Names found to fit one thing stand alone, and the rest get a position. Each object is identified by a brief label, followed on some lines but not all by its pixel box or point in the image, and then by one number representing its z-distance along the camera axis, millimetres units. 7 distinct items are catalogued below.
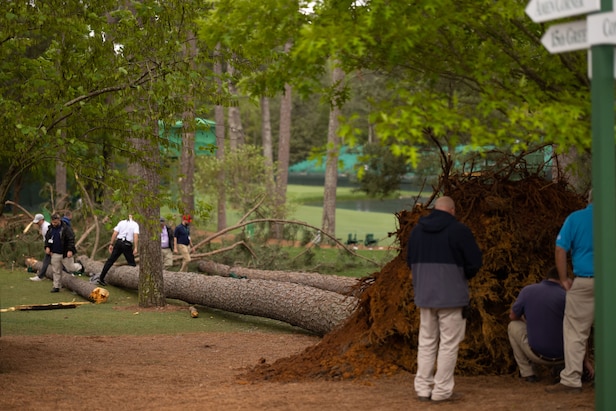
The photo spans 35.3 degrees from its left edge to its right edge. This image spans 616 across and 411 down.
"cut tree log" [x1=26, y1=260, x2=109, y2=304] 20047
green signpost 6098
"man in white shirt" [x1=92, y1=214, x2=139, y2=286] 22000
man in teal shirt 8195
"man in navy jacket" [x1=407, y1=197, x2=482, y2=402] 8281
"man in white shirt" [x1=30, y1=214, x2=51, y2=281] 22256
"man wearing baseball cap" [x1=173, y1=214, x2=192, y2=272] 23438
